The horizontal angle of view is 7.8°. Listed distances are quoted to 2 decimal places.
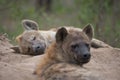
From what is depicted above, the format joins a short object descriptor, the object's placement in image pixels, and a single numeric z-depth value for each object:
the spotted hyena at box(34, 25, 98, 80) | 10.94
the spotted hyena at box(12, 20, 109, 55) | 14.13
